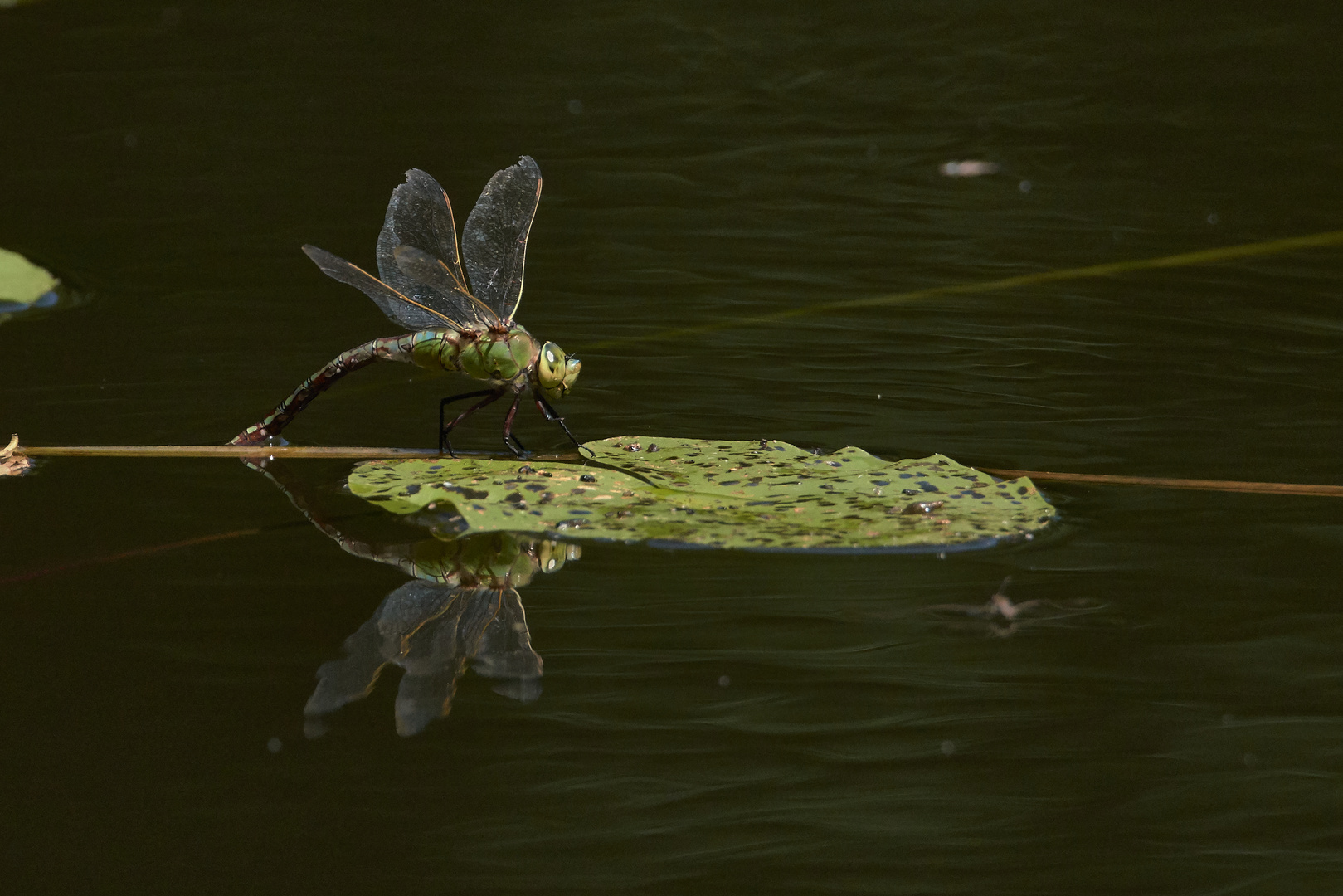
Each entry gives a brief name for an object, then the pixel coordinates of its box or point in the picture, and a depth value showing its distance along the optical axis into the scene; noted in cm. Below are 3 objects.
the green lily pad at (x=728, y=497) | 505
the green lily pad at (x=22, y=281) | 912
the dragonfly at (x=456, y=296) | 641
